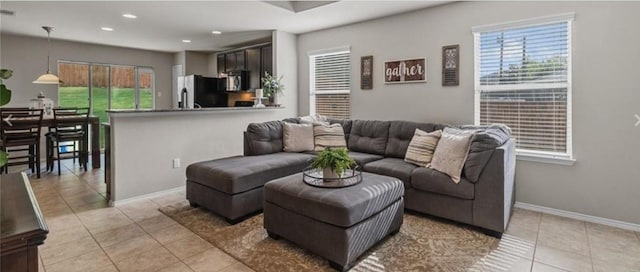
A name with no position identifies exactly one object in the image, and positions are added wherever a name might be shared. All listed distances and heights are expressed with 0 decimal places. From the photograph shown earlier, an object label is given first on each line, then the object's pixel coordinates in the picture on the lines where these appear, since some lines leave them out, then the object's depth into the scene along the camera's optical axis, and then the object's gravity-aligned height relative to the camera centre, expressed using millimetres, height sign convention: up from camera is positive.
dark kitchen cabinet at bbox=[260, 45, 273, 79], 5812 +1202
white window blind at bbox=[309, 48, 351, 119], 5078 +704
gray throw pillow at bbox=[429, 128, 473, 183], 2926 -242
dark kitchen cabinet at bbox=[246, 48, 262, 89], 6097 +1131
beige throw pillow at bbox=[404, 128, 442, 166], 3342 -217
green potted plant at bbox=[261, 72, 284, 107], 5211 +624
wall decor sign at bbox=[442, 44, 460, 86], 3848 +727
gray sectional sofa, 2766 -470
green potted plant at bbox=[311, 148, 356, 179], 2551 -281
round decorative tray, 2543 -421
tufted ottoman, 2184 -635
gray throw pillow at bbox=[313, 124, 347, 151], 4281 -136
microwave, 6411 +892
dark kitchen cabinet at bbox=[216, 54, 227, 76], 7086 +1361
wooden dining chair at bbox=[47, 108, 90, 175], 5141 -93
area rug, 2285 -932
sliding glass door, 6730 +871
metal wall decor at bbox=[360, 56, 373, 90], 4695 +777
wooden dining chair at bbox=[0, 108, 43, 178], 4570 -54
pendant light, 5340 +766
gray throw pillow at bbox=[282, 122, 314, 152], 4156 -145
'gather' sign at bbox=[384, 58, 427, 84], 4156 +730
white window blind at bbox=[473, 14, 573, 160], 3223 +470
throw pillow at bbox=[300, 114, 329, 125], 4493 +92
